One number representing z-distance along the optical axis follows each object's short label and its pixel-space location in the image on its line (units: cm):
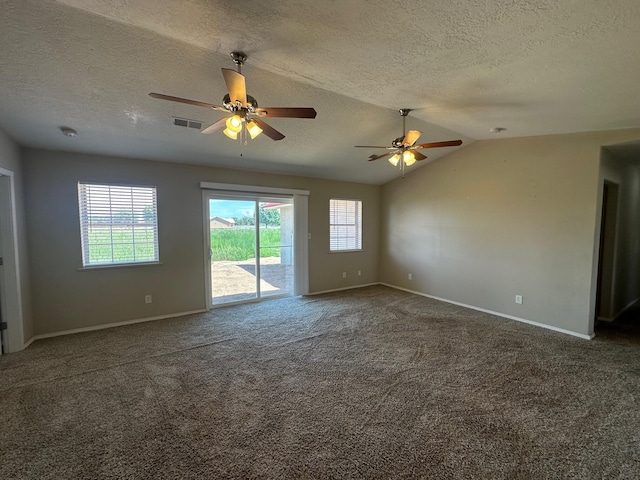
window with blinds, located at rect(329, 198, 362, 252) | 612
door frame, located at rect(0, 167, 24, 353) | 314
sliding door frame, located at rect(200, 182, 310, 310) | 467
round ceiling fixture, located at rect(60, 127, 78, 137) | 314
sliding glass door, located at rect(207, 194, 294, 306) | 487
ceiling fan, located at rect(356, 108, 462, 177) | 304
